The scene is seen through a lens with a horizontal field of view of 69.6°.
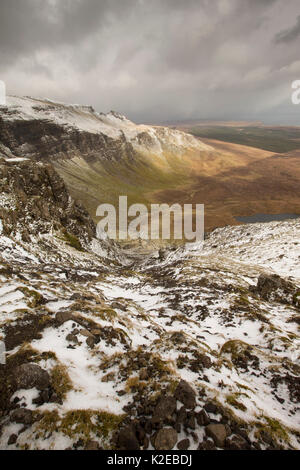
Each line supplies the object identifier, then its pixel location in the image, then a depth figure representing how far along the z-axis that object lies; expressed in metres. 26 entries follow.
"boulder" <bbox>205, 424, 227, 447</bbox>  5.14
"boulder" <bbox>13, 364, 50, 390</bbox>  6.16
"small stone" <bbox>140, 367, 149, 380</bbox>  7.24
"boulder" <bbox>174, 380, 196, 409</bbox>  6.15
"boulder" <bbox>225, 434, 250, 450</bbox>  5.09
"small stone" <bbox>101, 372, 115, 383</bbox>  7.11
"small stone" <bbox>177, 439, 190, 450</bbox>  5.04
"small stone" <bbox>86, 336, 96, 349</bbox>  8.60
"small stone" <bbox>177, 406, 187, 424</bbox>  5.60
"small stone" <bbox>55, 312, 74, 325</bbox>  9.44
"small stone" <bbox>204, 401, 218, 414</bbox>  6.05
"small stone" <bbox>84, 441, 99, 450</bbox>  4.79
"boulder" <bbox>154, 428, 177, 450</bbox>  5.02
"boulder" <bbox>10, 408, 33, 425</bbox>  5.13
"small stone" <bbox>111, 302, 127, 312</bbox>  13.34
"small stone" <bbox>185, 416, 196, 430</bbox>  5.44
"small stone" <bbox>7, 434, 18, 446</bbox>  4.69
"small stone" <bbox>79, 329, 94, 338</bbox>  8.93
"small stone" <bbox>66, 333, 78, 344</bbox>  8.54
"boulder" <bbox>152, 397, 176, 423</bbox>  5.65
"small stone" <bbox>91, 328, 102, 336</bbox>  9.21
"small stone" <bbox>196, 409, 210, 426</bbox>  5.58
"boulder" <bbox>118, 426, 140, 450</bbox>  4.93
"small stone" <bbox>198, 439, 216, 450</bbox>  5.02
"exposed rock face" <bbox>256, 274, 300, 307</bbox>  17.19
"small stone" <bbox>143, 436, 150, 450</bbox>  5.00
